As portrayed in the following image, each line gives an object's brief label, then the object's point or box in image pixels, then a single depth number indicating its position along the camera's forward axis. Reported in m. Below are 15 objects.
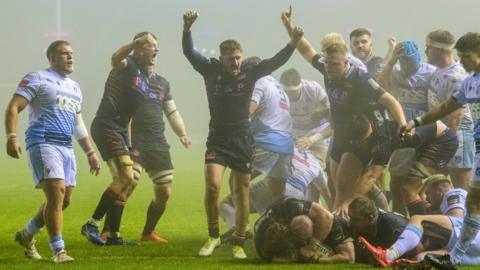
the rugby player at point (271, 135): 19.55
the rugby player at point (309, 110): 21.91
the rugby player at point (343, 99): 16.53
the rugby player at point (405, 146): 17.11
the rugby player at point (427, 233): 13.64
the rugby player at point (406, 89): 18.25
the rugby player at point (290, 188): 18.97
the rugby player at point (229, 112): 16.14
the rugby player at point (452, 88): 18.23
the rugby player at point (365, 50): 19.33
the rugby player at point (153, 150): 19.17
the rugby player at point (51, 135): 14.84
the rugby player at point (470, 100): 13.48
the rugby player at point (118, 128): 18.27
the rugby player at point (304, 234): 14.46
